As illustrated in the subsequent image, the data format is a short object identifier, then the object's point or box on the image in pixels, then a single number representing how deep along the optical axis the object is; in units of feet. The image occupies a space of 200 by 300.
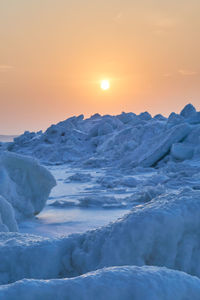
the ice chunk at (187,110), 75.01
